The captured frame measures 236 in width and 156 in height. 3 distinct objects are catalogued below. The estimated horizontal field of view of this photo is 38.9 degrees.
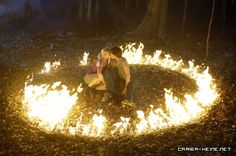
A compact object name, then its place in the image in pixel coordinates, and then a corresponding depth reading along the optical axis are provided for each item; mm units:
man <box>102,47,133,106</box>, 9414
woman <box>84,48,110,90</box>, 9609
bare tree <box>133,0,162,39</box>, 17531
